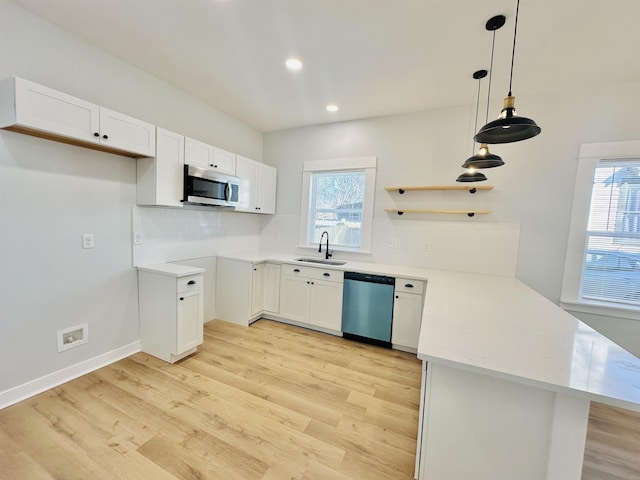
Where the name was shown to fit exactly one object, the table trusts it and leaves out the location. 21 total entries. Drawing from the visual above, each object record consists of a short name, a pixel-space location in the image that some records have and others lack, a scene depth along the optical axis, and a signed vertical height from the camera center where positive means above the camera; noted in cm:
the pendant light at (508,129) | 124 +55
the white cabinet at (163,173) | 242 +43
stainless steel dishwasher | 290 -95
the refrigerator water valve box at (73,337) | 210 -106
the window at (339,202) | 351 +35
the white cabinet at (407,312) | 276 -92
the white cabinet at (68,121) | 162 +68
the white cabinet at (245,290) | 332 -93
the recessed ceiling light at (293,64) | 228 +147
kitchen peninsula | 94 -66
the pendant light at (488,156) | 173 +56
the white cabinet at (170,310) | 241 -92
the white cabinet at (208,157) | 271 +73
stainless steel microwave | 262 +36
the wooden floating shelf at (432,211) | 290 +23
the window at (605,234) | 245 +5
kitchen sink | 353 -51
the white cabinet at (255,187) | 344 +52
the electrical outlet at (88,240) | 219 -23
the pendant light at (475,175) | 223 +51
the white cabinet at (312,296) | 315 -93
